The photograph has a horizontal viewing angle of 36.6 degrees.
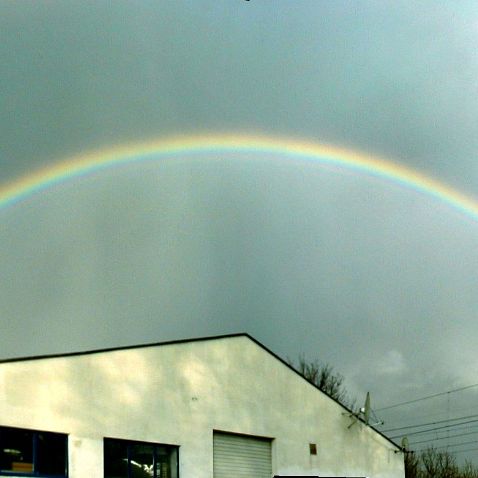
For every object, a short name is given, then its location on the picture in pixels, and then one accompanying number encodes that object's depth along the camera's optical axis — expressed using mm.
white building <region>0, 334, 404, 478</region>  20094
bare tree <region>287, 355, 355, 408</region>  81312
